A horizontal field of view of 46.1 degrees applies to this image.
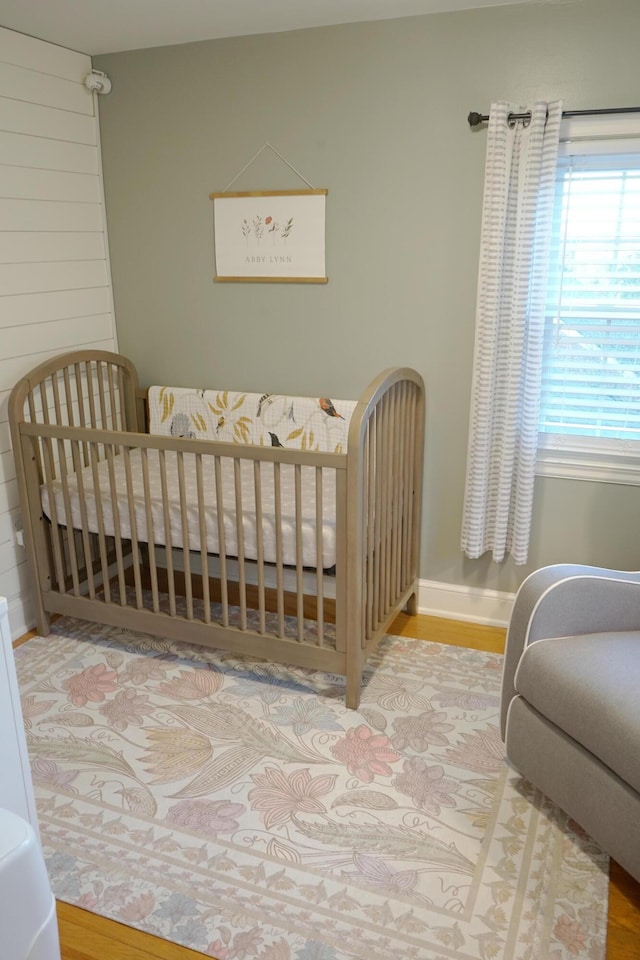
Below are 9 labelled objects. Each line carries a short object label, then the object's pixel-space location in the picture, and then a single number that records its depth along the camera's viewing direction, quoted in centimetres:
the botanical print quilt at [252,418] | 307
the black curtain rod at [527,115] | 243
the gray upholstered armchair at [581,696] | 171
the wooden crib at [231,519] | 240
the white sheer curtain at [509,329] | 252
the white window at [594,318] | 255
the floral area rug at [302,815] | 171
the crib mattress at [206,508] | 253
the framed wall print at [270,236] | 296
